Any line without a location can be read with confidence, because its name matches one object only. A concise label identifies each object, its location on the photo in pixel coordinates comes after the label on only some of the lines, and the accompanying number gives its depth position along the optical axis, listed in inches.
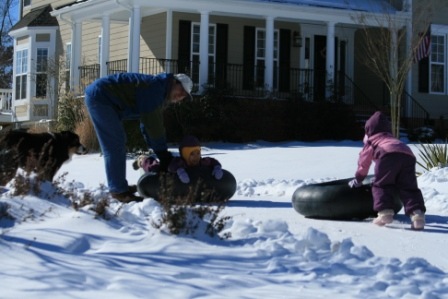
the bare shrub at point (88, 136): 737.0
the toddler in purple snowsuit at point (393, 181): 285.0
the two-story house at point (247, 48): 845.8
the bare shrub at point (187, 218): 219.8
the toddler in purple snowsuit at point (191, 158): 345.1
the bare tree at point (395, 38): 790.5
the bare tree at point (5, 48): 1749.5
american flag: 894.4
